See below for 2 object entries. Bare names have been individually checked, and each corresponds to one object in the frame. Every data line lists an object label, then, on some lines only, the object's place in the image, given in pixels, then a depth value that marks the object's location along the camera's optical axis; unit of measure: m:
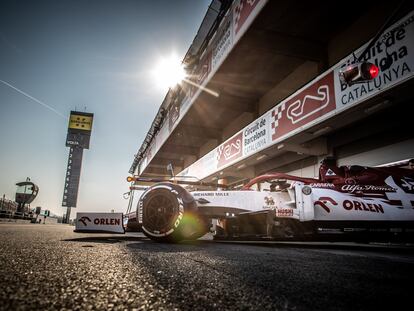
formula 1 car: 3.72
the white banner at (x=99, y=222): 4.31
